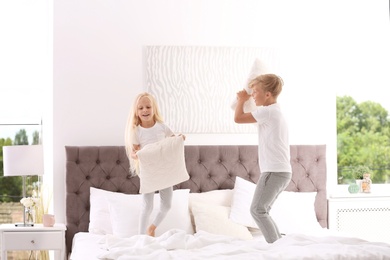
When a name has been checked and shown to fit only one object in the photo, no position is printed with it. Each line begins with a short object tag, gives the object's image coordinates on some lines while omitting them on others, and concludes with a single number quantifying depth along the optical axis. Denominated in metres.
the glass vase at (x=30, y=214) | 5.51
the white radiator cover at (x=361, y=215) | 6.01
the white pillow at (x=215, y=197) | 5.51
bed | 5.20
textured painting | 5.84
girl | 5.10
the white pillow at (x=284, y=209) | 5.38
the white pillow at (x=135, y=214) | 5.15
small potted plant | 6.17
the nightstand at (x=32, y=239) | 5.24
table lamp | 5.31
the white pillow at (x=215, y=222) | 5.17
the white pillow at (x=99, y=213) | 5.32
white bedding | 3.72
